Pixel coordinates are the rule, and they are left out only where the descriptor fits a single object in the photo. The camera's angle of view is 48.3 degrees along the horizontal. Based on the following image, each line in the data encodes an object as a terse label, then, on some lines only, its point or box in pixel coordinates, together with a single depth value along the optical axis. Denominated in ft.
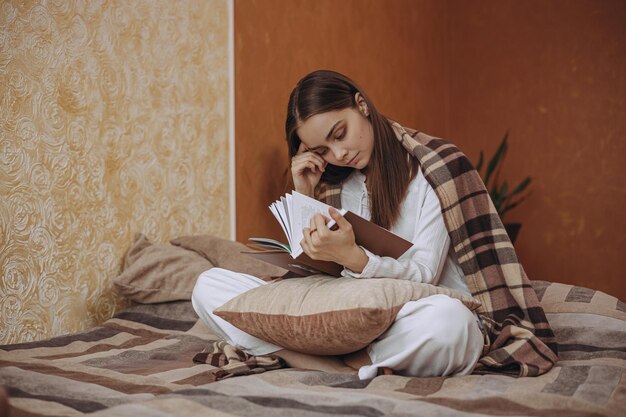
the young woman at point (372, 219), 5.24
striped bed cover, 4.26
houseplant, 13.14
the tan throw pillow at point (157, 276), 7.77
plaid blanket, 5.87
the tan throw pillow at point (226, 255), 8.24
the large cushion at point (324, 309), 5.04
